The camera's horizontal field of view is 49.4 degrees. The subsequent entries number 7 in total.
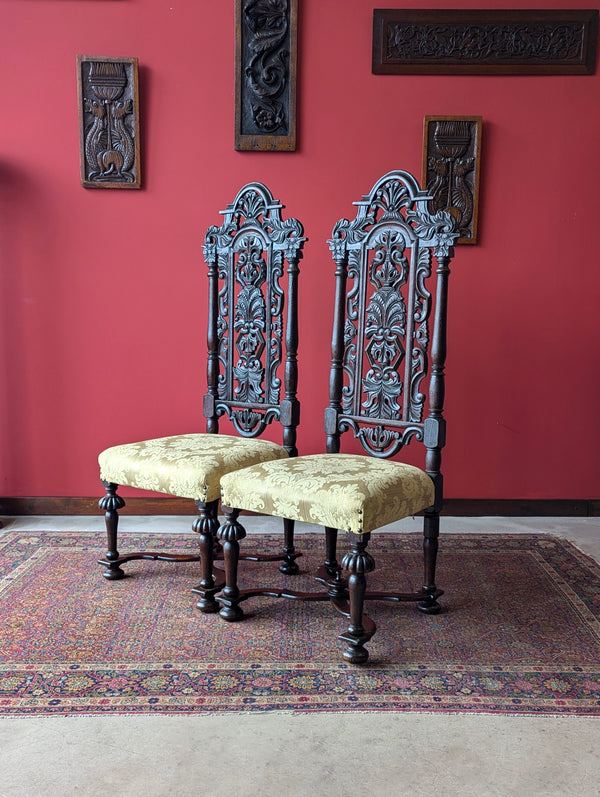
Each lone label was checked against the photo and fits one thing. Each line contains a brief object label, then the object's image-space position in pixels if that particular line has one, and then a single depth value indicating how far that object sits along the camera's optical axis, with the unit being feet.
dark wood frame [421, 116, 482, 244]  10.66
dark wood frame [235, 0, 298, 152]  10.59
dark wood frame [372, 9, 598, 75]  10.53
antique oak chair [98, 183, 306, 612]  7.91
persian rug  5.91
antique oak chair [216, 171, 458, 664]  6.62
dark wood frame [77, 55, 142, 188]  10.63
